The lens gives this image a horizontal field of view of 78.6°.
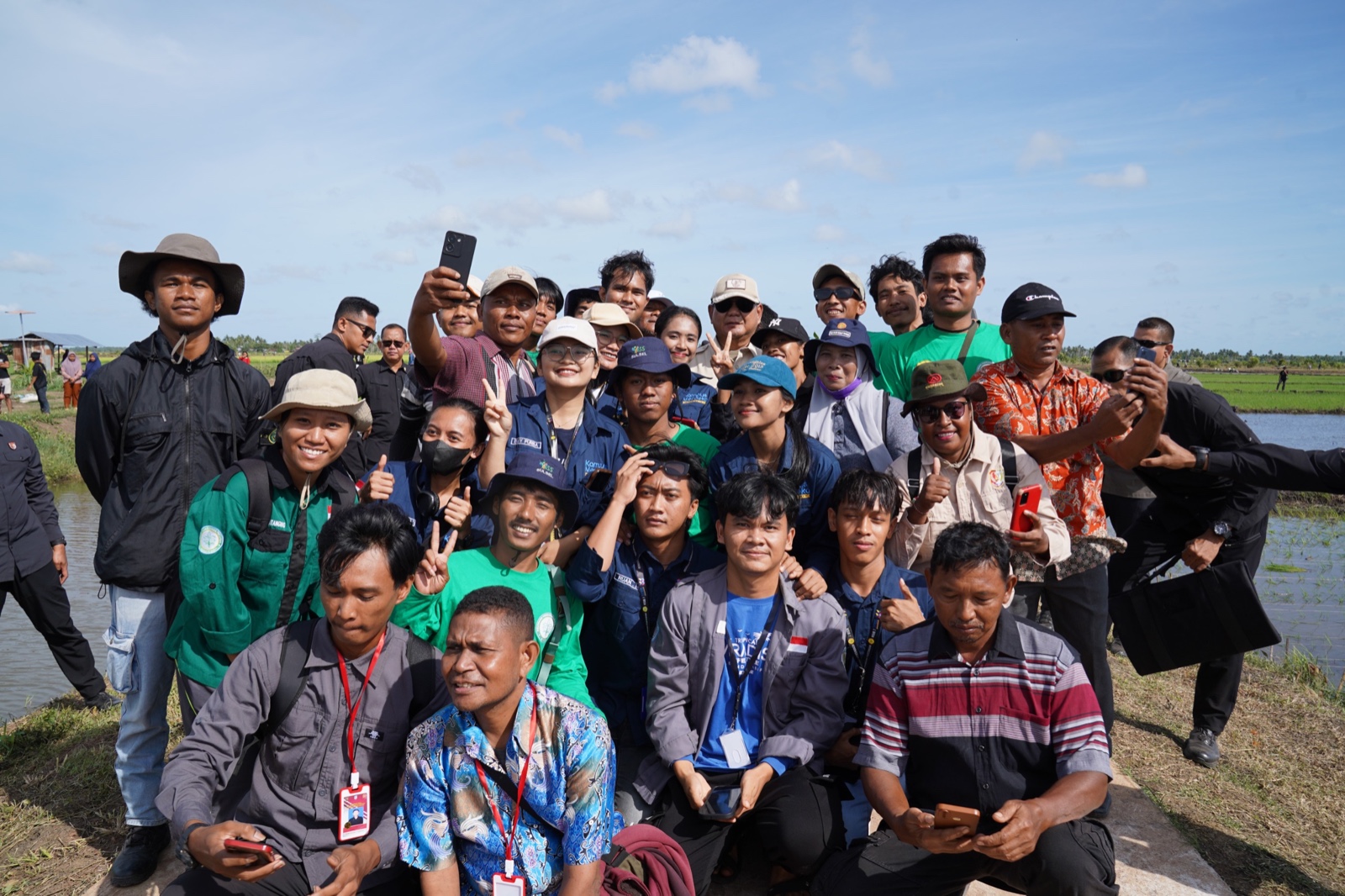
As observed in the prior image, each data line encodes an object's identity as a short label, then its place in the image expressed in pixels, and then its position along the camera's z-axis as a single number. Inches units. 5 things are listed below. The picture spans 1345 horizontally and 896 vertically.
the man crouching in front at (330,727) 120.0
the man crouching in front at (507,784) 113.9
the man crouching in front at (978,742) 123.8
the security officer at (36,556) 229.5
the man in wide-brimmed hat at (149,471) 151.8
